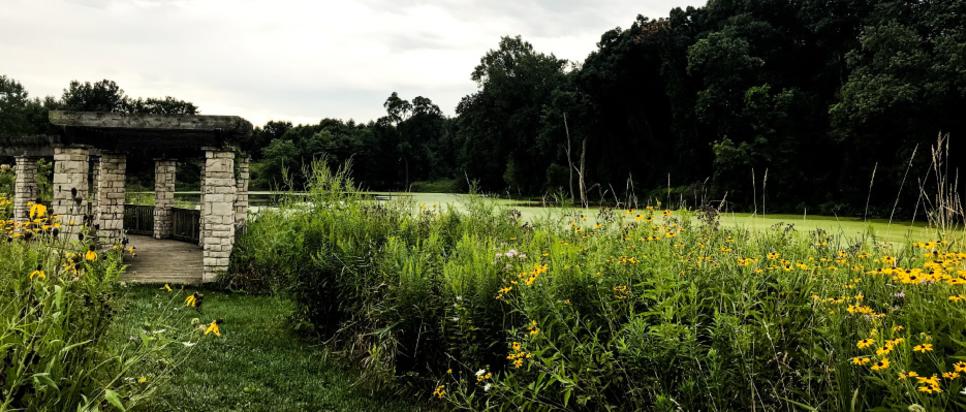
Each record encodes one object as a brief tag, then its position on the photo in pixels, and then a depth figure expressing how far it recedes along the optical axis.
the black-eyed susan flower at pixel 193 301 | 2.80
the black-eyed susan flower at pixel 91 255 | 3.16
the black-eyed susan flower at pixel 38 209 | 3.28
